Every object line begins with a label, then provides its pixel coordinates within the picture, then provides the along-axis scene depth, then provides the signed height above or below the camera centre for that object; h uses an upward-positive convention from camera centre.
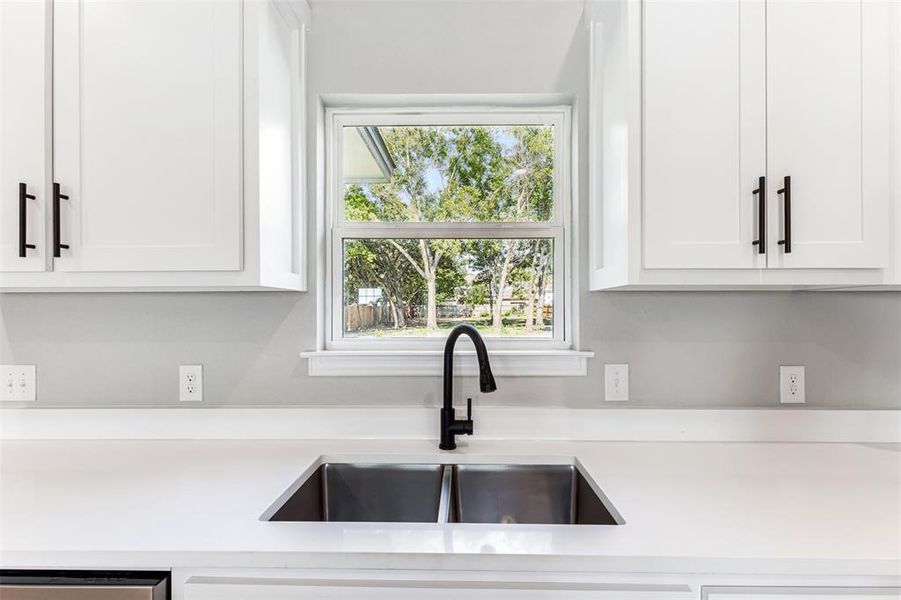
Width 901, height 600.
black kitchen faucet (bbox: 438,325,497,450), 1.41 -0.31
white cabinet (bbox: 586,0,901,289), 1.23 +0.42
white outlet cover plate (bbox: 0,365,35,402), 1.60 -0.28
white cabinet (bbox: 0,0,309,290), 1.26 +0.41
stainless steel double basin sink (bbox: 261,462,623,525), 1.39 -0.55
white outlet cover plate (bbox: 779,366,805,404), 1.56 -0.27
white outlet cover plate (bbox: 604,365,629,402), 1.58 -0.27
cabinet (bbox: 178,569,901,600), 0.87 -0.52
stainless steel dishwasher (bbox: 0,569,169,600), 0.88 -0.52
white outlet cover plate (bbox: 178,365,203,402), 1.59 -0.28
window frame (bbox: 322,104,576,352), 1.68 +0.25
